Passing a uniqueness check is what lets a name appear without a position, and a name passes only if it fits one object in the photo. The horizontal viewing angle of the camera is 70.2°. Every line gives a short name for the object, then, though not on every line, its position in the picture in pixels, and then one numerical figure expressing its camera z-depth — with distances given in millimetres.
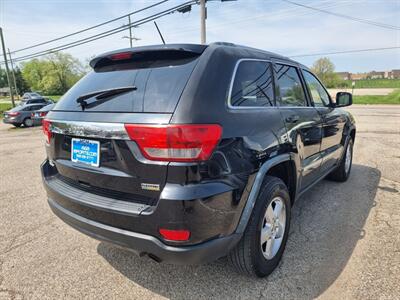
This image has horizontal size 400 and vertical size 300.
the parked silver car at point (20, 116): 16219
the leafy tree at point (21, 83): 72938
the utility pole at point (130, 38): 31014
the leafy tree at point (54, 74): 68938
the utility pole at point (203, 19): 13891
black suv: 1719
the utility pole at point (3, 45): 26736
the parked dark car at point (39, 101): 19094
